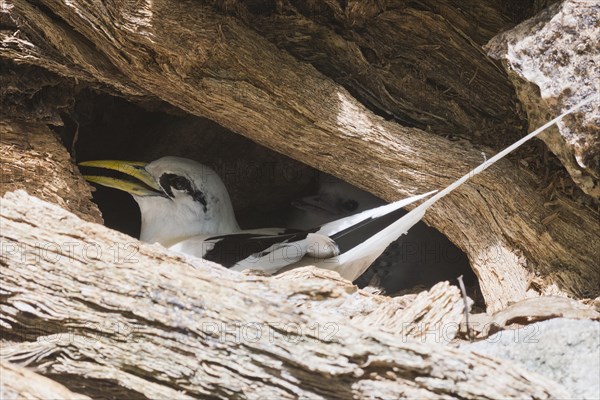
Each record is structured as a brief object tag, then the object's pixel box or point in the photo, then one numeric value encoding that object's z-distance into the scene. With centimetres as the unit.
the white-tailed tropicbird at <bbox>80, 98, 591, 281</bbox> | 834
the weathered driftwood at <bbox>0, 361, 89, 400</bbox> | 547
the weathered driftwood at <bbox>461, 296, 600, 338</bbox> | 641
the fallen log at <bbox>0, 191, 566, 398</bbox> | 545
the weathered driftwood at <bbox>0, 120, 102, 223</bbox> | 816
